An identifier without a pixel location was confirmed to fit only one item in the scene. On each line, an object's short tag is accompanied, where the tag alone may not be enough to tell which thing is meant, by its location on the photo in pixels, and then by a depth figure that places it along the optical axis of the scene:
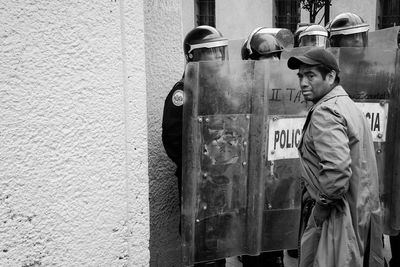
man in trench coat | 2.38
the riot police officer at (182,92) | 2.71
